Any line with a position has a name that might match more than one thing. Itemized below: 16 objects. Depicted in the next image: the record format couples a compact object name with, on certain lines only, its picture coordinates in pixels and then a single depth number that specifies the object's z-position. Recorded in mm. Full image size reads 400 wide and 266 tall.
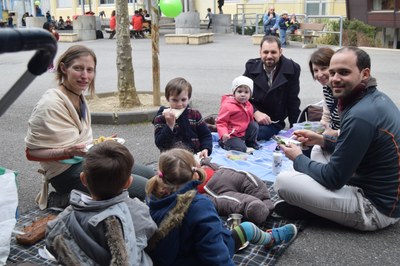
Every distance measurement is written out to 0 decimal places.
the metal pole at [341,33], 18441
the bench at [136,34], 26375
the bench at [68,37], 25031
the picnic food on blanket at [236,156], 5382
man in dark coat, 5914
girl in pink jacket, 5570
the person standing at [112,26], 26317
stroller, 1043
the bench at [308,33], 19703
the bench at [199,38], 20922
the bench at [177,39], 21359
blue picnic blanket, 5020
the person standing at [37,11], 34675
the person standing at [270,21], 21608
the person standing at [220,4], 32594
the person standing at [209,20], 30706
